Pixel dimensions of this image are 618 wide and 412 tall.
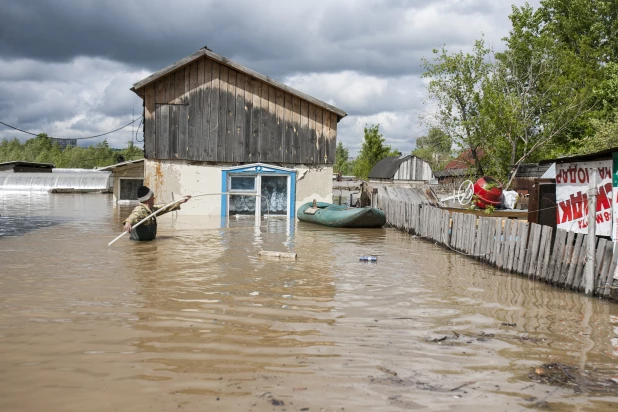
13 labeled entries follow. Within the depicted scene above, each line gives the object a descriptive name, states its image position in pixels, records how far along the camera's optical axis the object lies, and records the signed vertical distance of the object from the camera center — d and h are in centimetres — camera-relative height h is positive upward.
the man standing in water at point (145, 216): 1445 -117
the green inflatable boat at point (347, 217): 2006 -141
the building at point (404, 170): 5128 +80
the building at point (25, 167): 5781 -37
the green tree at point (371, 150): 5994 +288
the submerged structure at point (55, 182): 5216 -152
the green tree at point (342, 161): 9631 +276
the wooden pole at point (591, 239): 883 -80
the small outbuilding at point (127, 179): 3469 -71
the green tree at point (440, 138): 3225 +243
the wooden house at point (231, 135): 2244 +147
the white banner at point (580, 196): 946 -16
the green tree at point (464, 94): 3088 +471
